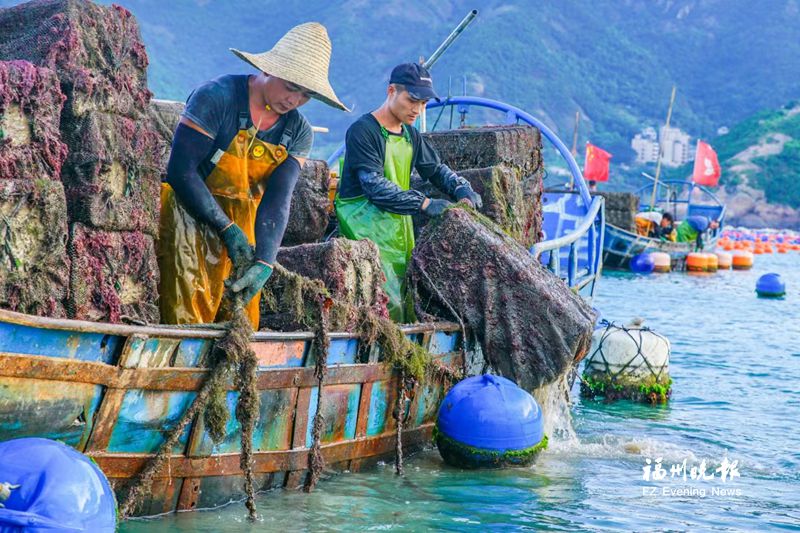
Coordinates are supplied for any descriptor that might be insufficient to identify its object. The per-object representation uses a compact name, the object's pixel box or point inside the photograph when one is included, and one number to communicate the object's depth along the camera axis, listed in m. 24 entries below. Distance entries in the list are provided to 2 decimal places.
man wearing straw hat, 5.91
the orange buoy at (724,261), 39.08
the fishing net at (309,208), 8.50
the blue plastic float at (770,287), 27.92
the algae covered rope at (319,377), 6.20
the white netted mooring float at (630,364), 11.04
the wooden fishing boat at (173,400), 4.75
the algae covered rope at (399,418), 7.00
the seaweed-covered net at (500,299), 7.71
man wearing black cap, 7.68
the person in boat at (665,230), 37.77
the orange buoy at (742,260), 38.91
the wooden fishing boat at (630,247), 36.00
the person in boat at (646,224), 37.94
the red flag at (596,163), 44.28
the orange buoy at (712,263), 37.22
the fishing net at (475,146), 9.92
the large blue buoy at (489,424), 7.14
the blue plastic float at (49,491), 4.18
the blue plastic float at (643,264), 35.44
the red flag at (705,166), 49.41
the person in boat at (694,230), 39.31
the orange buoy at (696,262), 36.59
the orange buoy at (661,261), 35.78
